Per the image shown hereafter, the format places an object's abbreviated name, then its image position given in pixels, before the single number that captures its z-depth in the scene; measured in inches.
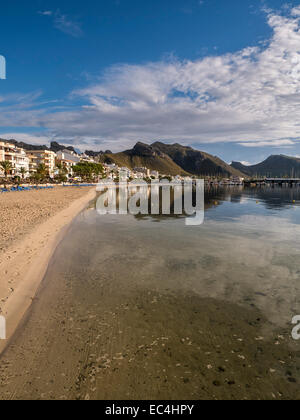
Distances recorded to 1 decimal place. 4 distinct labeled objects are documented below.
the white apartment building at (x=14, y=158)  3694.6
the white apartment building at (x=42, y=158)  4878.4
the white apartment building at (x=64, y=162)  5823.3
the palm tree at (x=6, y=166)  3307.1
